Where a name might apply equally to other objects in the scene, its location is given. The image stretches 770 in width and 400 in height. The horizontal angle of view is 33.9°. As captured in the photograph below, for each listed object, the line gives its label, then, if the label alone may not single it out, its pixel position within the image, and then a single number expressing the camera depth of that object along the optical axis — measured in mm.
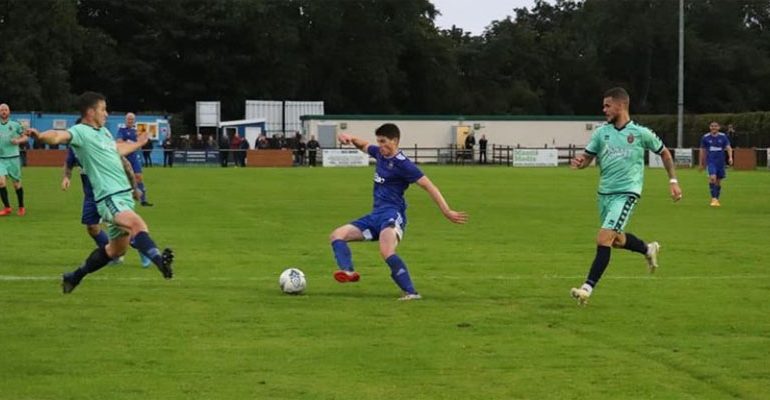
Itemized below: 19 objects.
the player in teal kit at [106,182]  12531
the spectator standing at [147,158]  65312
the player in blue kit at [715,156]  32844
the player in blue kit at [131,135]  26281
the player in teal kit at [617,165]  13328
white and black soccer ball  13781
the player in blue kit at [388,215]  13398
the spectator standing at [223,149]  67750
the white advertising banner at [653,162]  67000
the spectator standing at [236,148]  67438
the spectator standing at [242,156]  67312
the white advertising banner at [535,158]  70750
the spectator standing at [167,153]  68312
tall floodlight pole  66362
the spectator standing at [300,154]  69500
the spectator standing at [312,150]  67938
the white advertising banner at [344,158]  66875
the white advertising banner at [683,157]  67438
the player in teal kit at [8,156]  25766
